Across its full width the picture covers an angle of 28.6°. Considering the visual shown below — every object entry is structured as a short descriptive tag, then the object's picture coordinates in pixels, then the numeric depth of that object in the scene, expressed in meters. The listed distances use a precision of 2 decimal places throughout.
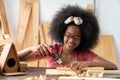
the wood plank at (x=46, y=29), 2.55
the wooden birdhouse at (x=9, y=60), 1.30
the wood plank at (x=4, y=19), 2.44
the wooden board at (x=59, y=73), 1.24
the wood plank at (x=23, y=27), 2.50
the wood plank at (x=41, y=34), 2.54
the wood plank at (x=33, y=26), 2.53
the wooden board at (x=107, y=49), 2.55
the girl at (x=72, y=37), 1.63
